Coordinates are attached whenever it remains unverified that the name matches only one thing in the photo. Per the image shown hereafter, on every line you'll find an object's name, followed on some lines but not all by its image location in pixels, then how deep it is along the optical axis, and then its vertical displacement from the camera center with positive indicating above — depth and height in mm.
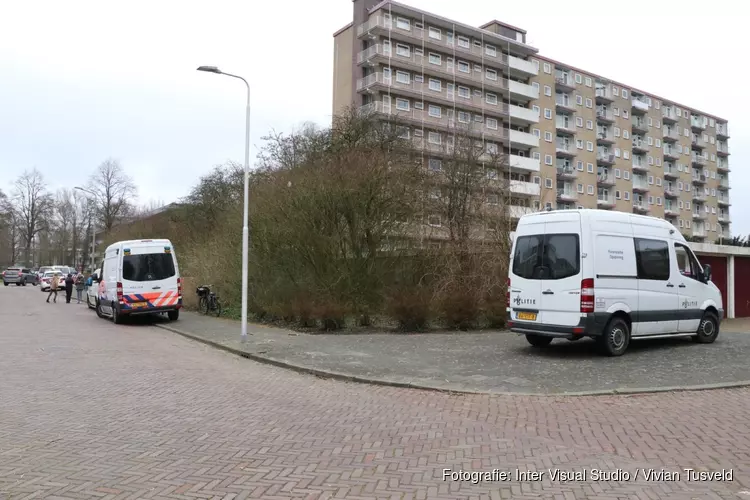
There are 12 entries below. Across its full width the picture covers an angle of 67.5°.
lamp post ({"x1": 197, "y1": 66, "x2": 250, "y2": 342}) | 13391 +876
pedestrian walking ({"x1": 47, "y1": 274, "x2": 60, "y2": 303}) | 31078 -1081
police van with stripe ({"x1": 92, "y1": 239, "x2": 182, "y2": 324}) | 18375 -436
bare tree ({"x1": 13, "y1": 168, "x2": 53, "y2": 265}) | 74125 +7016
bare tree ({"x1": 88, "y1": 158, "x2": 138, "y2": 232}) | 59719 +6573
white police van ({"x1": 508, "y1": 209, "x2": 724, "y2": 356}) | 9953 -115
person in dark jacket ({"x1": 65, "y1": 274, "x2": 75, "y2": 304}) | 31189 -1244
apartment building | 52875 +18572
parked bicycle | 20844 -1304
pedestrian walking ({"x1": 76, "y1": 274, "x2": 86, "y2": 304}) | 31530 -1187
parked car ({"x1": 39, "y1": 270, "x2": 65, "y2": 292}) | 43050 -1377
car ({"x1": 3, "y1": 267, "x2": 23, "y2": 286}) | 57906 -1247
